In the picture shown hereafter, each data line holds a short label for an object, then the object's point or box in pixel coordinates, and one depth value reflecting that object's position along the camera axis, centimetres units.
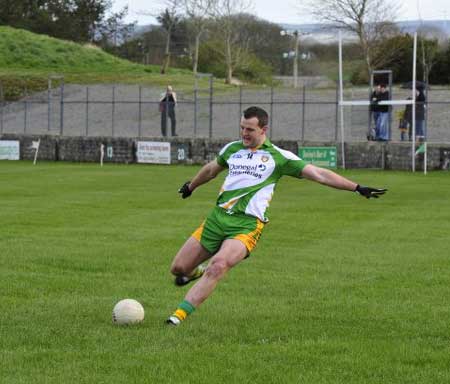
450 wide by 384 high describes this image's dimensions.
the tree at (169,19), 7470
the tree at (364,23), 6122
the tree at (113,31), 10012
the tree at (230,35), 7062
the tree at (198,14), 7394
